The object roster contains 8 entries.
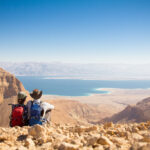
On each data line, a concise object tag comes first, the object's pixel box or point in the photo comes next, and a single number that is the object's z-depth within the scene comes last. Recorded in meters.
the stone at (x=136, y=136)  2.65
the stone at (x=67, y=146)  2.20
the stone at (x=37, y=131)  3.05
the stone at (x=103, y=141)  2.46
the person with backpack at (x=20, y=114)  4.32
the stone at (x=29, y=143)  2.67
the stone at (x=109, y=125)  4.27
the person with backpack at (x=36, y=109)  4.23
